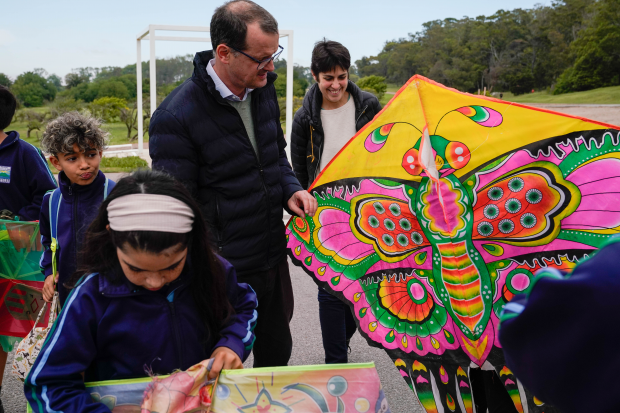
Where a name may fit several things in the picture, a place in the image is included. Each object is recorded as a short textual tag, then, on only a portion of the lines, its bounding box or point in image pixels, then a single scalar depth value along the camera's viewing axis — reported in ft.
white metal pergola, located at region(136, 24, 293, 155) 29.14
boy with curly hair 7.76
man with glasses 7.14
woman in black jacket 11.54
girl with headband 4.74
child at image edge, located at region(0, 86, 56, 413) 9.20
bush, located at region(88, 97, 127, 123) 64.41
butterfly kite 6.79
